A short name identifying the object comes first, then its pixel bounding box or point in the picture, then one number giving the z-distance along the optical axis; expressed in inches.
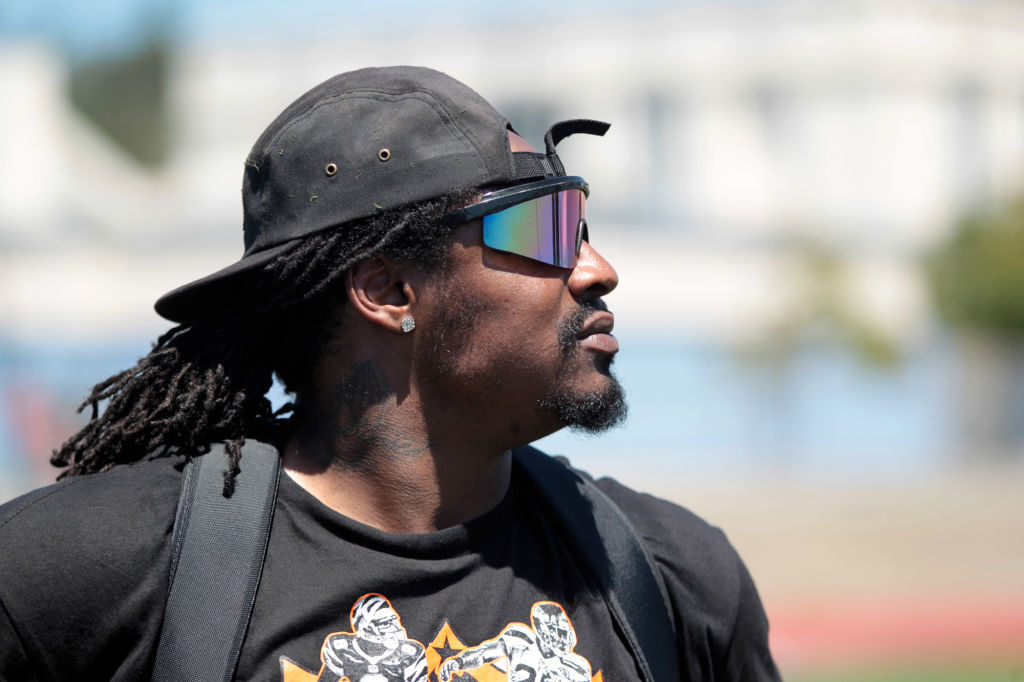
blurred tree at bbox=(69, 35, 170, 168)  2431.1
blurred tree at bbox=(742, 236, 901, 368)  1284.4
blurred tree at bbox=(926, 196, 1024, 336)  1163.3
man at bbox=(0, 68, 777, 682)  97.5
